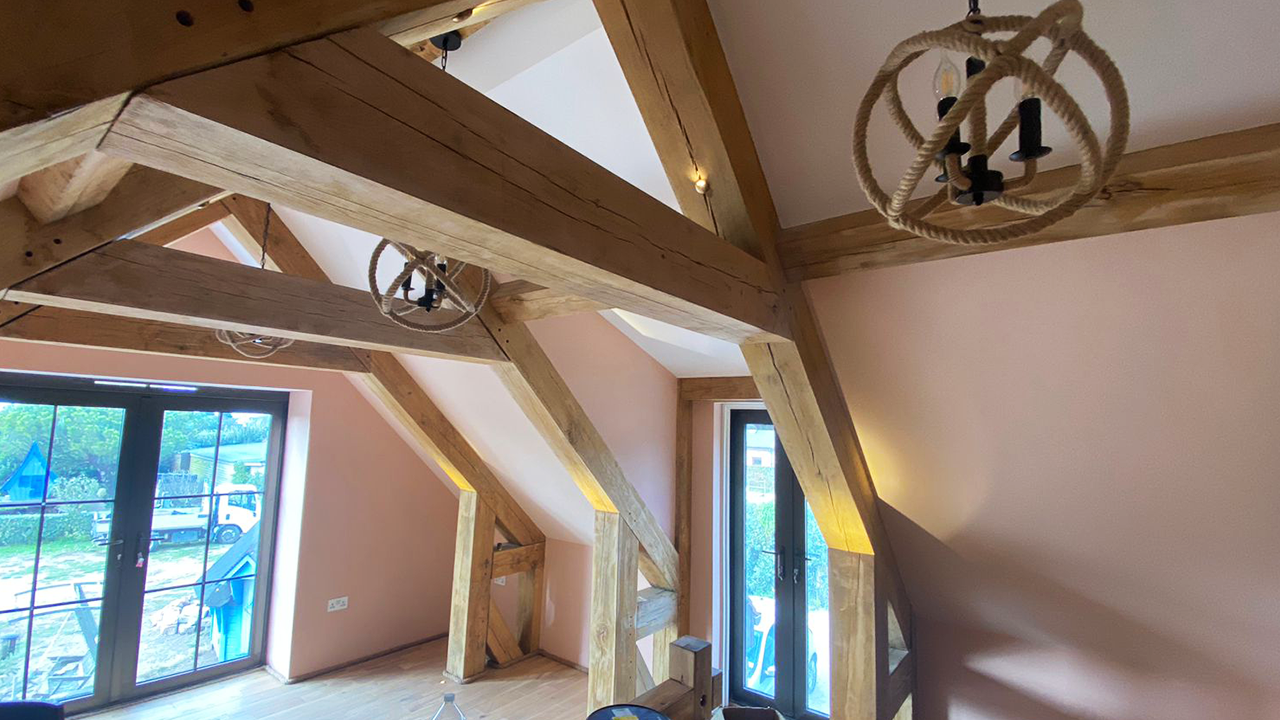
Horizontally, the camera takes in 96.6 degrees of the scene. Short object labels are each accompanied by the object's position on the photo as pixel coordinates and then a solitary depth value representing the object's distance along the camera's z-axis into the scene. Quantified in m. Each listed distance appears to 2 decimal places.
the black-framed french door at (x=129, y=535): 3.50
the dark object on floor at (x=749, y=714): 1.40
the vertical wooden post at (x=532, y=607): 4.92
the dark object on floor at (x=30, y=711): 2.09
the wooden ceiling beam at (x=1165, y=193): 1.26
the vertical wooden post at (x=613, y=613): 3.34
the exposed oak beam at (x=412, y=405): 3.19
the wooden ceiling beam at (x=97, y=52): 0.52
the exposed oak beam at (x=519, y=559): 4.65
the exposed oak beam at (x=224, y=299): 1.81
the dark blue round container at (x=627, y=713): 1.25
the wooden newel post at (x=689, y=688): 1.44
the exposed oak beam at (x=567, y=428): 2.92
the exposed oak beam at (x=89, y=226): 1.52
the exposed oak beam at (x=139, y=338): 2.55
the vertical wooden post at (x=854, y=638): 2.37
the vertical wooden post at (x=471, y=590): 4.33
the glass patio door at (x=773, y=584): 3.64
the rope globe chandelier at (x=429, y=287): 1.76
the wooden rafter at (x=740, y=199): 1.55
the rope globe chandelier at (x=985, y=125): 0.65
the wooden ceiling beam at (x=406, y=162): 0.68
